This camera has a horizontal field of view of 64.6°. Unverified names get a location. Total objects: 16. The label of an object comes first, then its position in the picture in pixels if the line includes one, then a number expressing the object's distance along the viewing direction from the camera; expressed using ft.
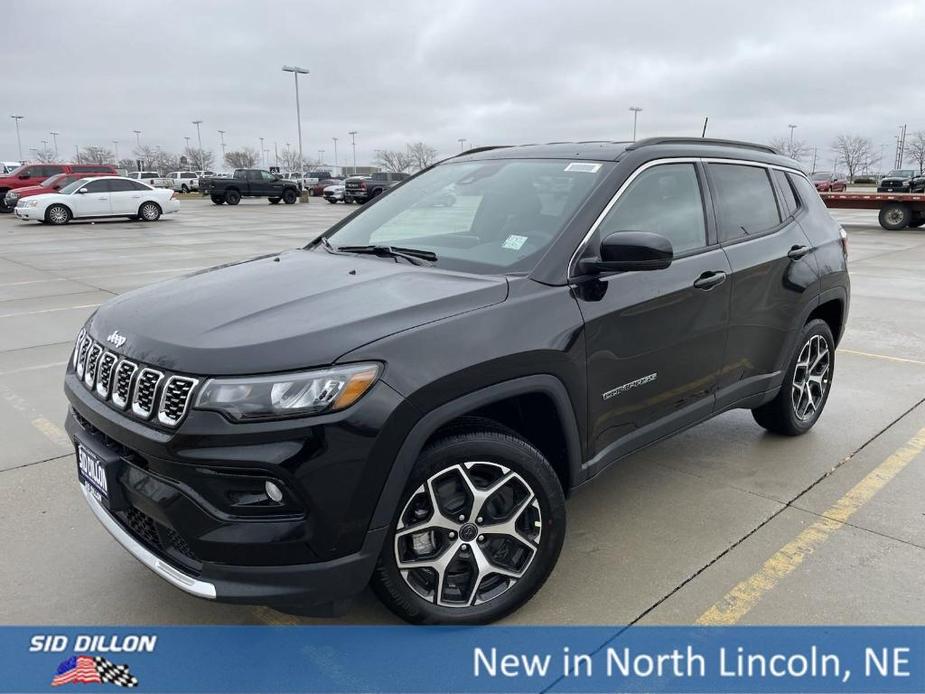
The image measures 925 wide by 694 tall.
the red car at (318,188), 180.69
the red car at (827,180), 134.60
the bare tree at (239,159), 349.08
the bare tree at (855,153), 312.50
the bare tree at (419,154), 365.20
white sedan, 75.05
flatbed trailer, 70.13
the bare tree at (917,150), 282.36
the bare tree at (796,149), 305.30
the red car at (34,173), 93.40
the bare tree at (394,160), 372.58
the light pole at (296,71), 152.05
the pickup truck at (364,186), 126.62
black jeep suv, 7.40
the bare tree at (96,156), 362.04
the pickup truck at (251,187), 119.38
